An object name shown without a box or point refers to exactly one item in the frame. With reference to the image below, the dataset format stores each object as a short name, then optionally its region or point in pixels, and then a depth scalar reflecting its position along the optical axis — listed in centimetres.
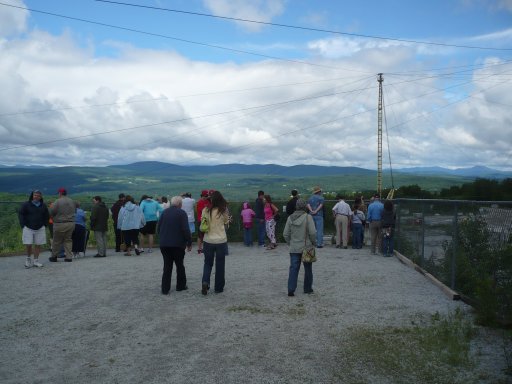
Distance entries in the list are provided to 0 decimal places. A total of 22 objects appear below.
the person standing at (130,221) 1564
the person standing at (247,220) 1822
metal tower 6025
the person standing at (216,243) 970
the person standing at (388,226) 1584
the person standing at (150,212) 1664
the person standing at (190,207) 1664
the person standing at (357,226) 1811
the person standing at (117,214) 1659
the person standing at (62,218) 1405
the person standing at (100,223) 1552
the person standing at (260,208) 1792
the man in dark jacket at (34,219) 1298
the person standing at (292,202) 1653
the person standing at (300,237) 962
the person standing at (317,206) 1720
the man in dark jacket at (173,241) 974
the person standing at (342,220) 1814
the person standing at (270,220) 1789
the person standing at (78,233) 1573
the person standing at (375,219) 1647
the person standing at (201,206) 1524
